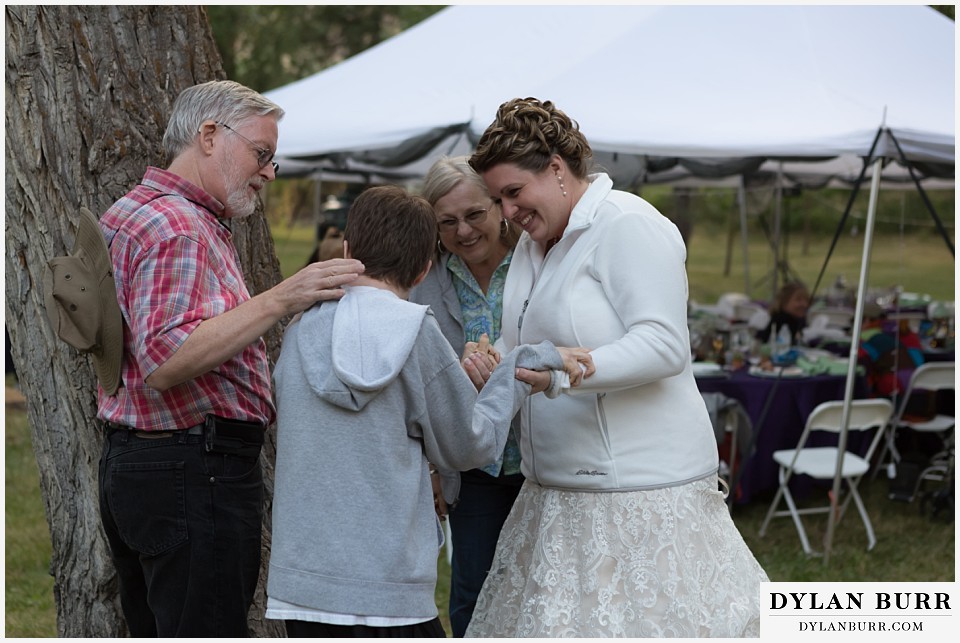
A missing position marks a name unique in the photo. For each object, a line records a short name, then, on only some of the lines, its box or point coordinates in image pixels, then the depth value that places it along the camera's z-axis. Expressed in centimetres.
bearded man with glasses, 205
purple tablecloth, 566
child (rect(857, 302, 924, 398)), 650
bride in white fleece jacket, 227
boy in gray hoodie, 196
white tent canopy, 544
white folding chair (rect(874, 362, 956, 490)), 614
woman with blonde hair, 278
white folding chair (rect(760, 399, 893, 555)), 527
